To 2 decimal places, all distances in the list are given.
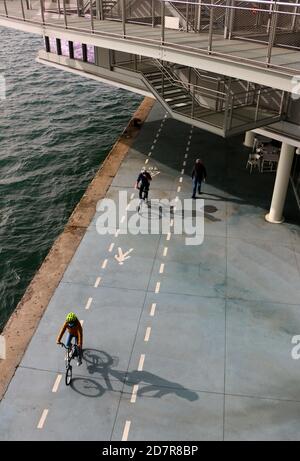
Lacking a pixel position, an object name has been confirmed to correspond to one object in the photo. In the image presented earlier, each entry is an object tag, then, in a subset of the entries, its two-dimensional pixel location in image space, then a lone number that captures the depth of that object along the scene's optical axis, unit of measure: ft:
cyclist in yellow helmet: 31.40
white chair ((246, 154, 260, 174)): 62.34
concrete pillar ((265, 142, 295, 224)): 45.93
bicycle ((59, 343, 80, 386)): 32.04
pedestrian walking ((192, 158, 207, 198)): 53.62
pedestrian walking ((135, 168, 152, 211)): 52.49
